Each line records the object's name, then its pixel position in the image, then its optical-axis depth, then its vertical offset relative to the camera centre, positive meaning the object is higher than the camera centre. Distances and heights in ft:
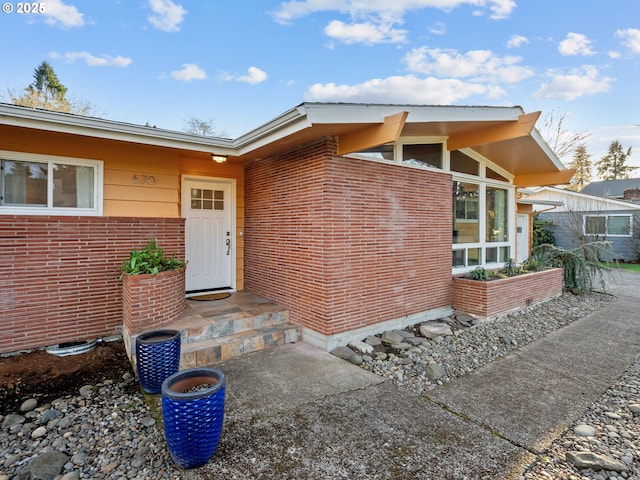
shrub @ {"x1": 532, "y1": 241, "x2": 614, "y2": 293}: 28.25 -2.41
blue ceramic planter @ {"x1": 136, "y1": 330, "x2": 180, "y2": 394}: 10.30 -3.93
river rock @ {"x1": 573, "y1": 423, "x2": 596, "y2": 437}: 8.70 -5.21
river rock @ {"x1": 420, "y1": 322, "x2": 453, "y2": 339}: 16.72 -4.88
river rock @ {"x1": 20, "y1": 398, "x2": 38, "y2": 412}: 9.59 -4.97
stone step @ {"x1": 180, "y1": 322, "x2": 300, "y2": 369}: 12.55 -4.45
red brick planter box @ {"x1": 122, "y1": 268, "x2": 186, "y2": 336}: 13.14 -2.66
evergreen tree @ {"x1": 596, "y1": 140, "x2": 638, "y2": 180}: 109.70 +23.84
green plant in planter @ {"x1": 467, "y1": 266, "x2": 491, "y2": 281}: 20.93 -2.50
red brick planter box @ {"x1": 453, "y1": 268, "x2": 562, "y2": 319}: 19.24 -3.67
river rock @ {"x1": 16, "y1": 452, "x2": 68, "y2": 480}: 7.04 -5.05
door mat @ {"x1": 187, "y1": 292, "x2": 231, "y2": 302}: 18.53 -3.48
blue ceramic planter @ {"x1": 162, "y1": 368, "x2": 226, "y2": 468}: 6.82 -3.91
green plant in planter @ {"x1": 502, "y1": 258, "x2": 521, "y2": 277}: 23.70 -2.44
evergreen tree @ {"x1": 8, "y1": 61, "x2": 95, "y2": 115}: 52.26 +24.65
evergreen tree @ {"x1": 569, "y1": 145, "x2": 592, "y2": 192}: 93.11 +19.26
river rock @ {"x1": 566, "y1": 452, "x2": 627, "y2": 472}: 7.39 -5.14
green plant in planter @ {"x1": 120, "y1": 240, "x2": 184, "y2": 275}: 13.96 -1.14
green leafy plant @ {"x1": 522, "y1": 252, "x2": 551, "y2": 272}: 26.08 -2.23
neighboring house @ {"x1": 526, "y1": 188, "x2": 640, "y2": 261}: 51.06 +1.89
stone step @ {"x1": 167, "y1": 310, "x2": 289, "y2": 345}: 13.53 -3.83
